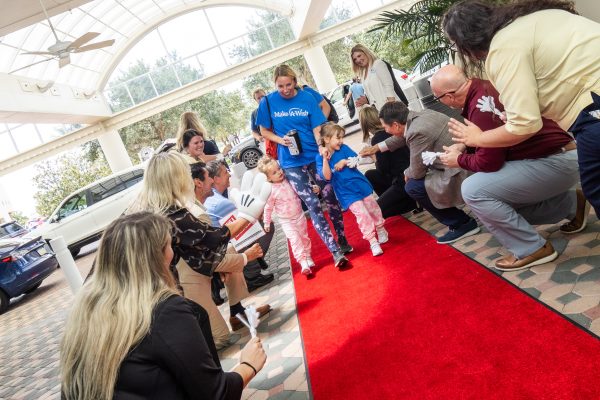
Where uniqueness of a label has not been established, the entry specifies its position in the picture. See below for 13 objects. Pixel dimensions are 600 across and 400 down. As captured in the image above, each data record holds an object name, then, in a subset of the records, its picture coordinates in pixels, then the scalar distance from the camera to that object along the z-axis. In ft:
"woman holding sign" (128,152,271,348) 9.20
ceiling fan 28.16
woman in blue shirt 12.98
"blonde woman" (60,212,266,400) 4.51
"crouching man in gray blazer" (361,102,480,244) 11.01
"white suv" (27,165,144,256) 35.91
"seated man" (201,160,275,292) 12.24
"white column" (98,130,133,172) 61.26
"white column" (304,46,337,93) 63.82
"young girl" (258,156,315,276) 13.42
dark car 26.37
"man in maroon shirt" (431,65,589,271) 8.10
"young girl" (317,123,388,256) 12.67
